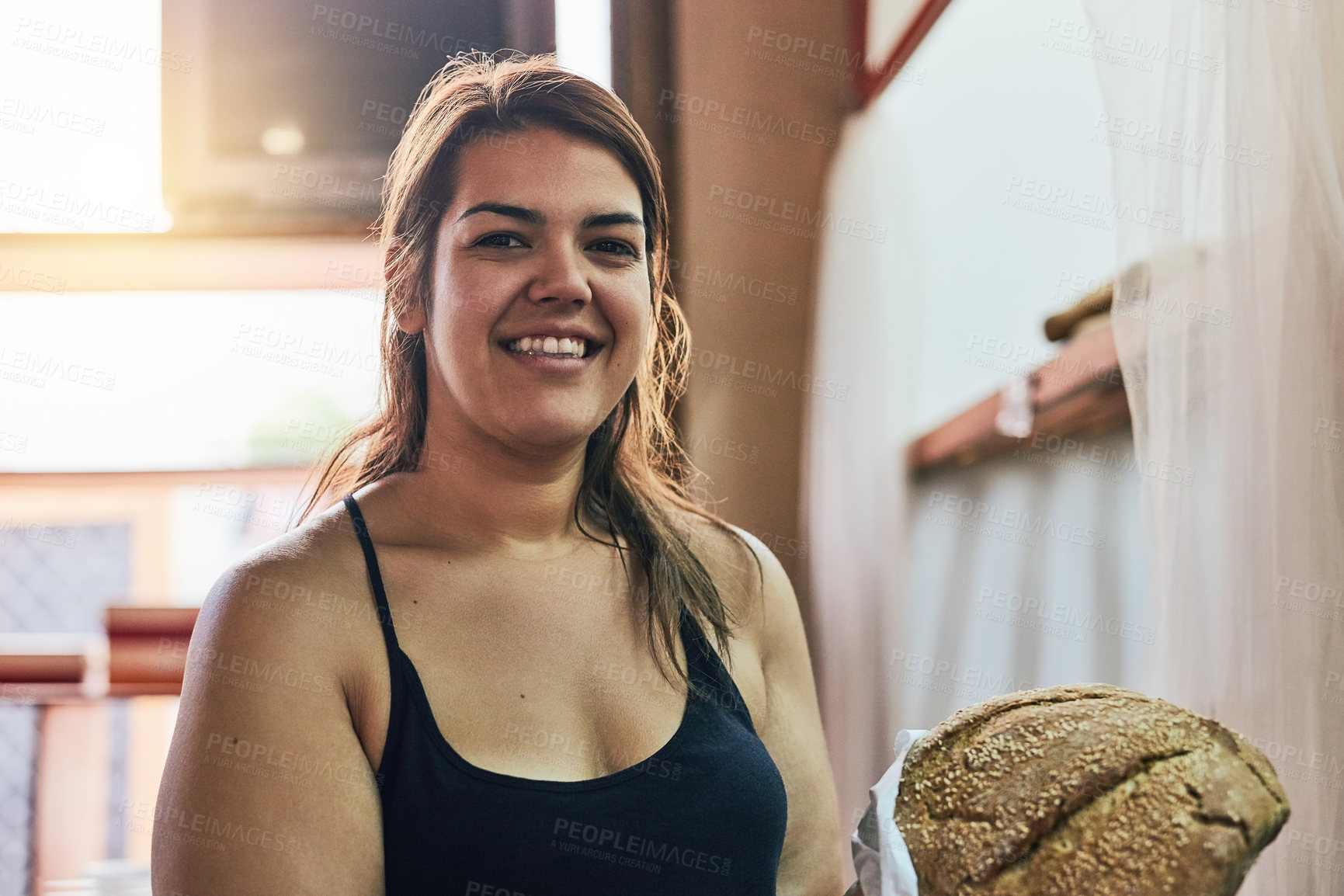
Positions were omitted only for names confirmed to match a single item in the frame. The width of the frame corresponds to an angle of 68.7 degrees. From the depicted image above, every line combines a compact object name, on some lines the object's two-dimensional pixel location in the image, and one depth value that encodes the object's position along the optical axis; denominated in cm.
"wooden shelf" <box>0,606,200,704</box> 156
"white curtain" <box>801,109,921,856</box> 189
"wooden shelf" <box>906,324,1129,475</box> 124
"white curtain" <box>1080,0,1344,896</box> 78
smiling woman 79
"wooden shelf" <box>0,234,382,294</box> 251
